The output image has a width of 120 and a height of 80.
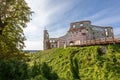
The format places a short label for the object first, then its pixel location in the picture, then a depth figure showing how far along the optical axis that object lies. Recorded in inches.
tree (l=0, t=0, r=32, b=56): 227.2
